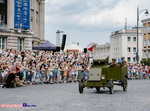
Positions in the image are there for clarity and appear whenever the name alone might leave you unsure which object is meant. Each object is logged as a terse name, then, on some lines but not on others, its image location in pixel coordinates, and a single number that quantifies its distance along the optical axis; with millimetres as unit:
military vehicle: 19109
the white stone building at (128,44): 118500
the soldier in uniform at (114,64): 20328
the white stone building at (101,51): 136538
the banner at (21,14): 51312
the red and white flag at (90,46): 43922
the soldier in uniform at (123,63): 21011
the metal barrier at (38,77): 29469
